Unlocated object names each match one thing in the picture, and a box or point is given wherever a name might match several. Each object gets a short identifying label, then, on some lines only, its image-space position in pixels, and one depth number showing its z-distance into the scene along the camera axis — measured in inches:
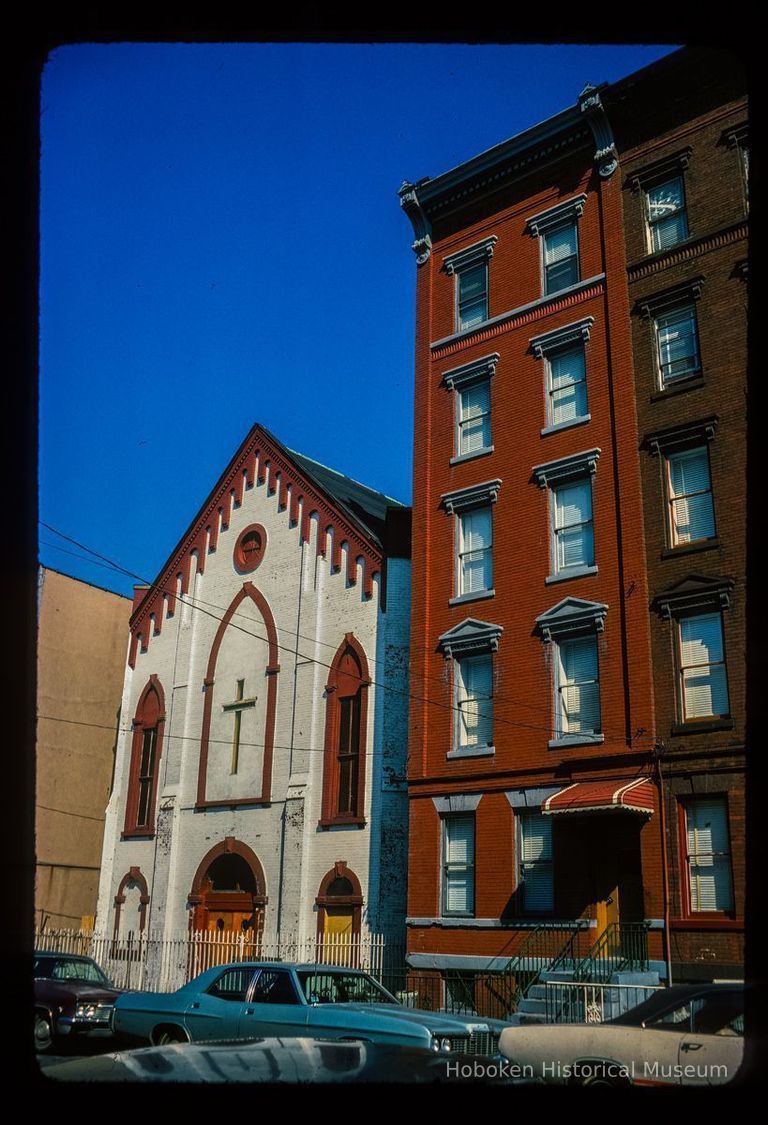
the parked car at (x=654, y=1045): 346.3
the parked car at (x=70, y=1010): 650.2
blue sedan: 465.7
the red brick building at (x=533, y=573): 870.4
